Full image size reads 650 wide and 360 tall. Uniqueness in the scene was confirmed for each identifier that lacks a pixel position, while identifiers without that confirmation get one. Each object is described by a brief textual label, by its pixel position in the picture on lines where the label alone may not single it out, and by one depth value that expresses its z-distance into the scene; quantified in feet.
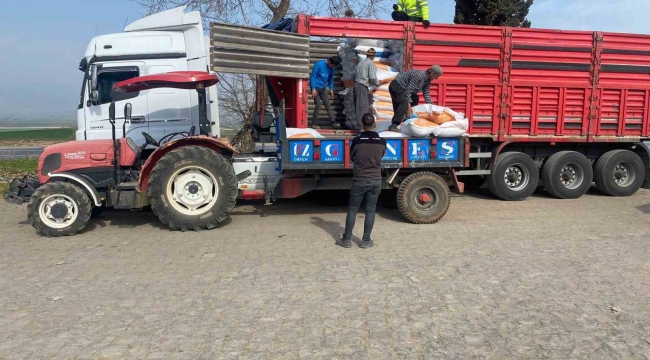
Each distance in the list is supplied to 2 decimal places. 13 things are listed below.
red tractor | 21.08
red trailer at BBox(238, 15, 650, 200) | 28.71
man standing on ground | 19.66
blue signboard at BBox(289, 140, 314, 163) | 22.71
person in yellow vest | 28.68
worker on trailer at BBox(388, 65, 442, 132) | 25.67
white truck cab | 25.79
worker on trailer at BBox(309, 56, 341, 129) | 28.63
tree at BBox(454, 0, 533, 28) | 53.83
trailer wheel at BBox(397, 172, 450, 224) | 23.65
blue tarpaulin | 28.05
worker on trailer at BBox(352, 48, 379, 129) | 26.05
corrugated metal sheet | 24.20
